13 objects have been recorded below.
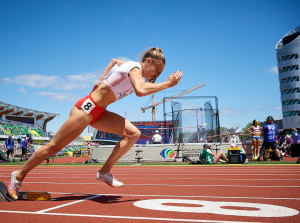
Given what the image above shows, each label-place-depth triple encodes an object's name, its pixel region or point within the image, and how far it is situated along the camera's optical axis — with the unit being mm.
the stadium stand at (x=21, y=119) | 46675
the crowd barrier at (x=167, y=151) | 14039
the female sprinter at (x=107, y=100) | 3180
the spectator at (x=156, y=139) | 15742
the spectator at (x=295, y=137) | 15133
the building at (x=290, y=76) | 69712
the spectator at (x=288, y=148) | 17312
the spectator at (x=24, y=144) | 17544
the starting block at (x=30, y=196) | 3395
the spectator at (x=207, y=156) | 11426
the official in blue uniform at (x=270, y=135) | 11812
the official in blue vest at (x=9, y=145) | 17781
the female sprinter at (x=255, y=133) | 12422
